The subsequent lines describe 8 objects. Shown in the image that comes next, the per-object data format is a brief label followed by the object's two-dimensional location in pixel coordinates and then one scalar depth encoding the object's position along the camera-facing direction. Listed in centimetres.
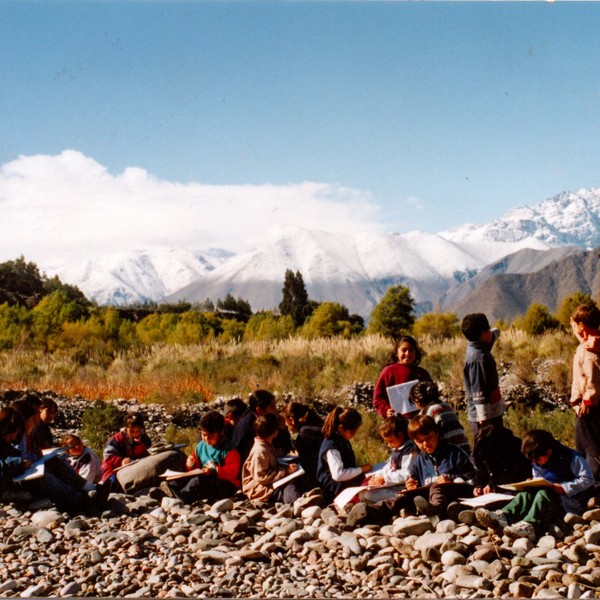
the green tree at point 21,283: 4338
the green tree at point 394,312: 2952
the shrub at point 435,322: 3520
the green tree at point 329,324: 3026
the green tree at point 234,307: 5356
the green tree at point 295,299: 4966
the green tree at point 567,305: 3250
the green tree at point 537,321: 2795
